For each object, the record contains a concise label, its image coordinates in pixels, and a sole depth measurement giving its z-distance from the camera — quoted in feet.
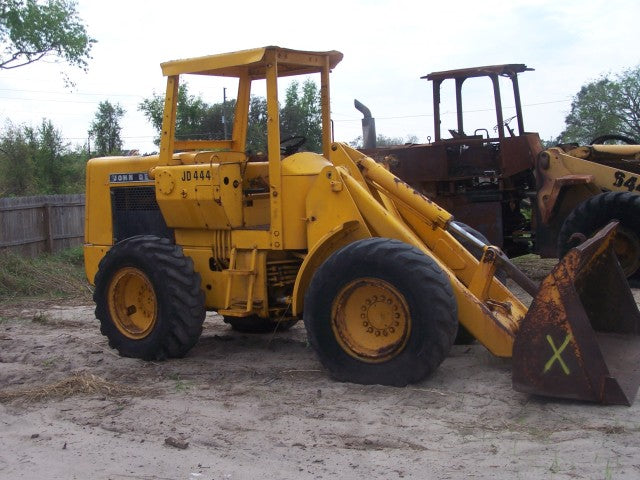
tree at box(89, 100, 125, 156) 110.70
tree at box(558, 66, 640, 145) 89.20
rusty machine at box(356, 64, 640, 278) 33.35
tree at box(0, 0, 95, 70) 64.08
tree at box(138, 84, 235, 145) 65.31
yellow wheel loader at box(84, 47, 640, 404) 17.93
